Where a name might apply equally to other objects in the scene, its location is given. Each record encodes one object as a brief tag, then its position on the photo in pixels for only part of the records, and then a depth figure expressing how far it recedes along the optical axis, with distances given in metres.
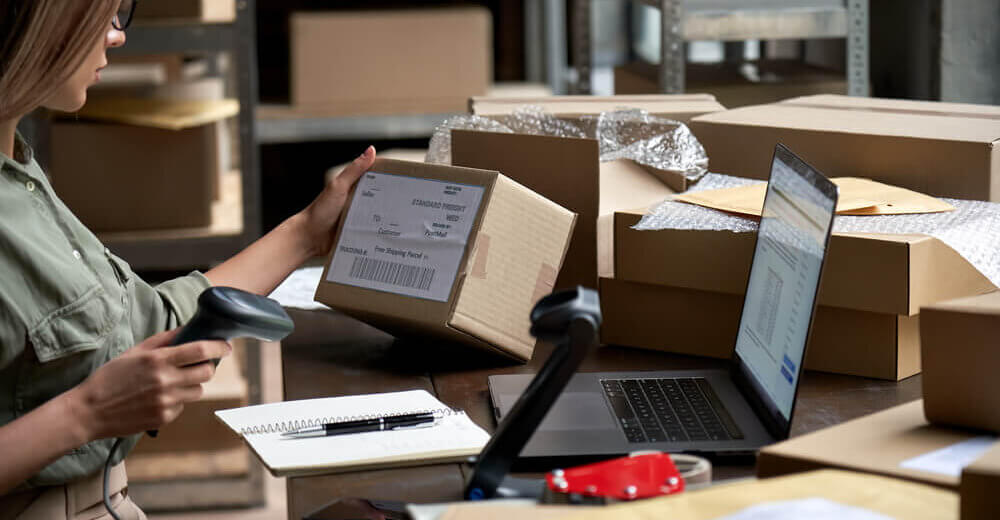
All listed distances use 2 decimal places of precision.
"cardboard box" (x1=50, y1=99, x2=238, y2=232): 3.45
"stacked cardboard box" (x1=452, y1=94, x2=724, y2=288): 2.24
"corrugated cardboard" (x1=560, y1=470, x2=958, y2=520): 1.52
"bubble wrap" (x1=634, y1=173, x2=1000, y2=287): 2.02
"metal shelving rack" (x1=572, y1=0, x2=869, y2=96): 3.03
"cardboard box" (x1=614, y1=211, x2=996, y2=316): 2.00
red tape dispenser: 1.61
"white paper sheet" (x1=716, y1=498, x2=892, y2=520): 1.50
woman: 1.82
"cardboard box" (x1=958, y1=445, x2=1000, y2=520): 1.53
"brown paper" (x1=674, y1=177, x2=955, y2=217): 2.10
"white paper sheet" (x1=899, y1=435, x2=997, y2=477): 1.63
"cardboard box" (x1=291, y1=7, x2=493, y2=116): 3.91
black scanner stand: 1.63
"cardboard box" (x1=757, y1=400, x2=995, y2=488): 1.64
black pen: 1.91
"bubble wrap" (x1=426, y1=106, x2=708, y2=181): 2.41
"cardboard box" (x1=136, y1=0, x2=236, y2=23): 3.32
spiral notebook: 1.83
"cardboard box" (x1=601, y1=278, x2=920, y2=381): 2.05
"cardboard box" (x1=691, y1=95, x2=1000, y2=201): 2.21
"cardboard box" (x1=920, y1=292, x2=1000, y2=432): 1.70
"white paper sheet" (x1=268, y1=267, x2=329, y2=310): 2.45
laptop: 1.77
